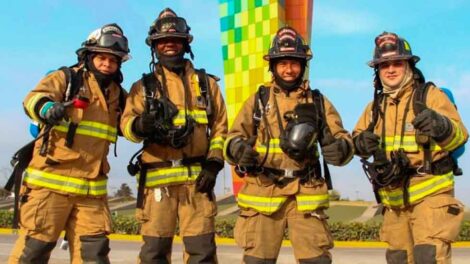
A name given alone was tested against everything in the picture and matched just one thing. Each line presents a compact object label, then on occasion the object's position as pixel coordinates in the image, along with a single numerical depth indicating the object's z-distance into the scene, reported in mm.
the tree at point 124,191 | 29720
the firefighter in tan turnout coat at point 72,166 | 3947
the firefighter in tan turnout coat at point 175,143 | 4016
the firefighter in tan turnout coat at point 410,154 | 3736
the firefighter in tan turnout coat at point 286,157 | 3855
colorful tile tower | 16516
